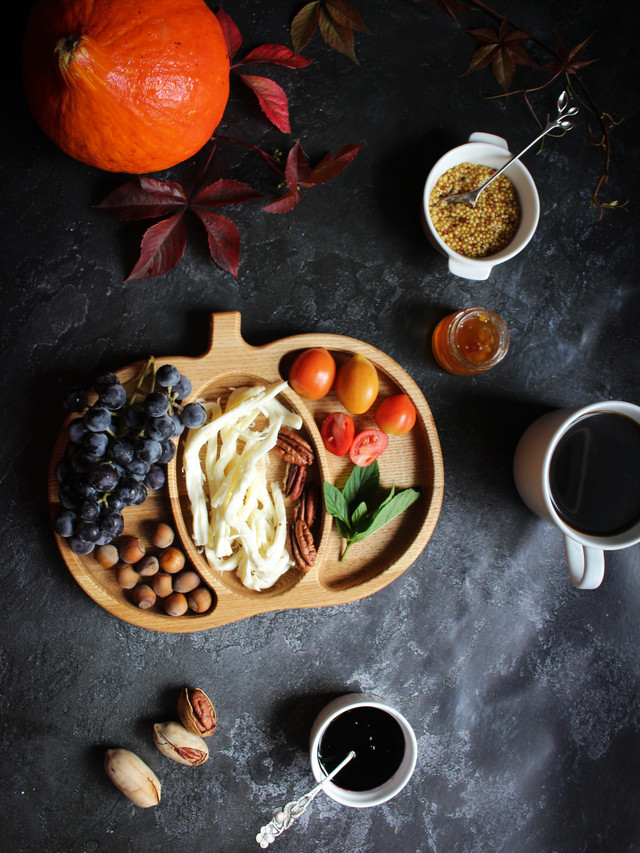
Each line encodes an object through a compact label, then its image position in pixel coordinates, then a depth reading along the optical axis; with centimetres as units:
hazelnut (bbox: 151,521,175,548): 57
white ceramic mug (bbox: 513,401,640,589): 56
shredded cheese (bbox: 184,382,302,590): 57
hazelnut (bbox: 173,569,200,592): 58
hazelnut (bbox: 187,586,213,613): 58
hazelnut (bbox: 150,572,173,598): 58
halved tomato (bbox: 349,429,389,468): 58
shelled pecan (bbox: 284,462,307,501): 59
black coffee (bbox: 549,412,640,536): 58
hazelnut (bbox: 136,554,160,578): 58
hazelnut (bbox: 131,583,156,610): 58
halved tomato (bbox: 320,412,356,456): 58
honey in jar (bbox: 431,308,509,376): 58
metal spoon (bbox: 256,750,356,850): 56
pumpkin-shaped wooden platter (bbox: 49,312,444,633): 58
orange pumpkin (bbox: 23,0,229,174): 50
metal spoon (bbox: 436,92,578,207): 58
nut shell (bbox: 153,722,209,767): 58
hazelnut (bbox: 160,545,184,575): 58
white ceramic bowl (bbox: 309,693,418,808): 56
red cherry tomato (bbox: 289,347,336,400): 57
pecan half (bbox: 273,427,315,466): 58
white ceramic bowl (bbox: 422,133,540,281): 58
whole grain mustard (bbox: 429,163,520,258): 59
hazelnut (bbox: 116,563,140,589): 58
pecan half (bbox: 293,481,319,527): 59
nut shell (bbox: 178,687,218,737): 58
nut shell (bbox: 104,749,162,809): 58
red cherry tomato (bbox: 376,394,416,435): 58
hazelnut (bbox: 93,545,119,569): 57
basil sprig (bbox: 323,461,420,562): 58
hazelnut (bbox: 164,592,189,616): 58
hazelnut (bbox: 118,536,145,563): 57
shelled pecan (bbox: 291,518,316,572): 58
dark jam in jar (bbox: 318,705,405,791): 57
